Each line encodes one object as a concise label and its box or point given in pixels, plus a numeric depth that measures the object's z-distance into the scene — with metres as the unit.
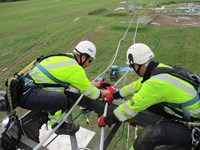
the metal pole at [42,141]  1.69
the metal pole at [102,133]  1.73
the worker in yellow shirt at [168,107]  1.94
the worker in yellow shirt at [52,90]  2.29
